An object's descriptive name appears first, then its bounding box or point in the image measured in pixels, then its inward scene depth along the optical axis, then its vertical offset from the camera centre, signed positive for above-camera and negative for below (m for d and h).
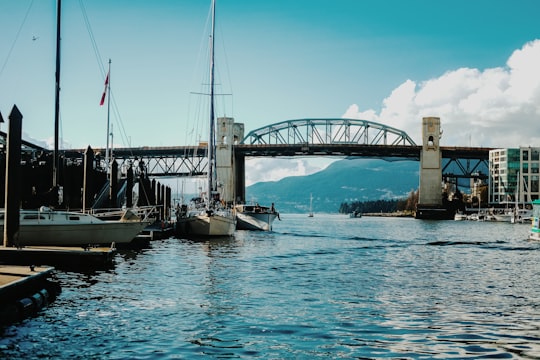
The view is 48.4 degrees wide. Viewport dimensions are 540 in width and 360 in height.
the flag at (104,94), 61.65 +10.21
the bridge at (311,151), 159.50 +11.18
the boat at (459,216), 156.38 -5.92
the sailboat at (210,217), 56.69 -2.44
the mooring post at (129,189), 51.94 +0.14
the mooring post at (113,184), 45.31 +0.46
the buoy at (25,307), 16.16 -3.21
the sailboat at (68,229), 31.66 -2.14
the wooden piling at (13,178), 23.44 +0.46
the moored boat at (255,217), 79.44 -3.40
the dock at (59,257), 23.50 -2.77
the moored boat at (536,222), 58.78 -2.76
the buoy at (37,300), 17.16 -3.22
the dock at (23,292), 15.64 -2.98
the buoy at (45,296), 18.12 -3.24
